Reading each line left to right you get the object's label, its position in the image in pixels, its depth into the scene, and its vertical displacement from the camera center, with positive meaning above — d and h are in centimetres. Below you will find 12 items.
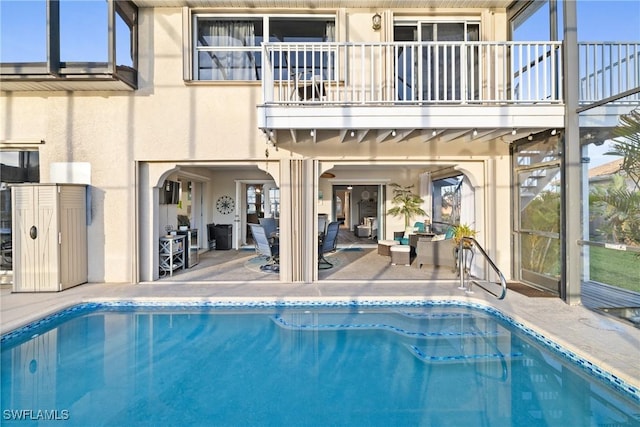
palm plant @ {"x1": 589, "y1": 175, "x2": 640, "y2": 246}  504 +0
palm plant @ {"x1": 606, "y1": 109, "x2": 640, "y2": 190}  491 +97
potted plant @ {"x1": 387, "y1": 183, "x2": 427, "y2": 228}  1214 +32
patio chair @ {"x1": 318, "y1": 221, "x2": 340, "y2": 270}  844 -69
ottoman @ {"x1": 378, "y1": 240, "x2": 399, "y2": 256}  1051 -103
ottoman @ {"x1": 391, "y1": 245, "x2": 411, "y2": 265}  924 -113
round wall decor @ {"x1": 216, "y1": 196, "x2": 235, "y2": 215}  1257 +39
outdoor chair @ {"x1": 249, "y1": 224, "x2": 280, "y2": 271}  787 -74
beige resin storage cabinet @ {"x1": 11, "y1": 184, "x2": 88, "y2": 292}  635 -35
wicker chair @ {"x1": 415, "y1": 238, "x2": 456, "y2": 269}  841 -100
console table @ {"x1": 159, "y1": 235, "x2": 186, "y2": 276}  770 -84
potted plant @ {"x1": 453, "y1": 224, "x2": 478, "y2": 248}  730 -44
